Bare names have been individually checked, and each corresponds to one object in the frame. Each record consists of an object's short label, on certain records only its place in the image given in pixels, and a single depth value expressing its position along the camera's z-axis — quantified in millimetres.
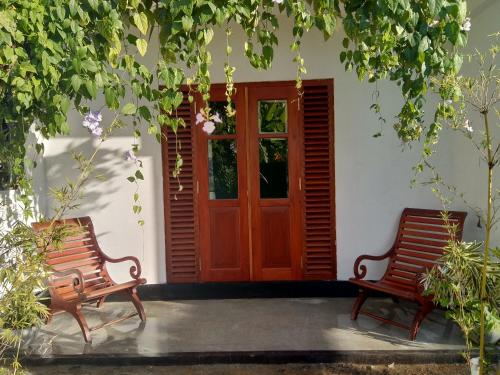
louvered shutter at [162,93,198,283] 4996
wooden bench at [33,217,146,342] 3926
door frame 4922
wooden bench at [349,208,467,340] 4129
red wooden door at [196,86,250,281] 5012
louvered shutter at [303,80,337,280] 4918
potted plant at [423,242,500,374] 2662
